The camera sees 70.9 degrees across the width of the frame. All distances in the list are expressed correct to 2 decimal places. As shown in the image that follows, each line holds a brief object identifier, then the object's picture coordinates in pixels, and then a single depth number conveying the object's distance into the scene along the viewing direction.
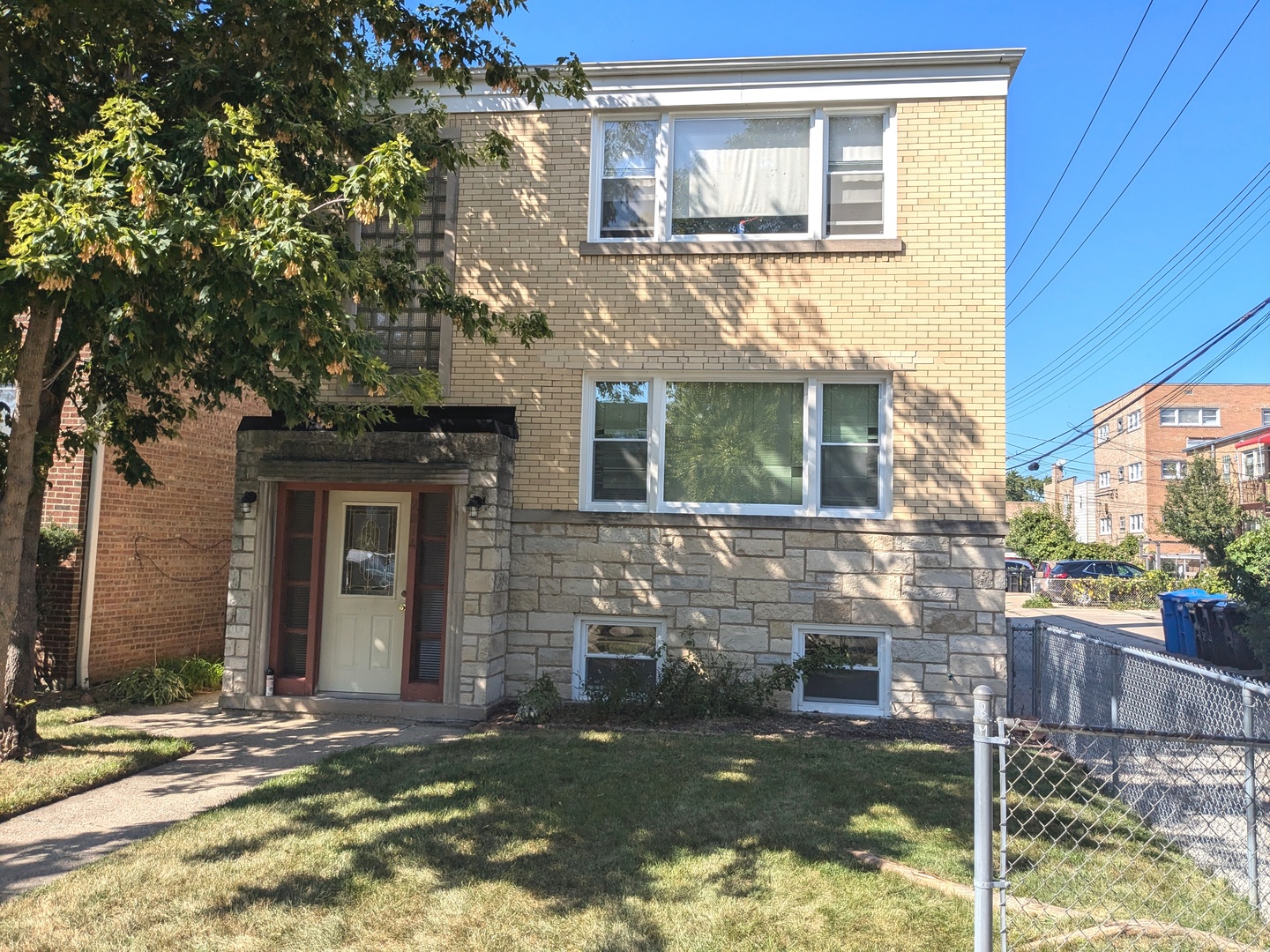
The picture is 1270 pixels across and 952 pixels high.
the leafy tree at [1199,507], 30.12
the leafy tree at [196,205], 5.04
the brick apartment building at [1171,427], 52.53
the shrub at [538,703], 8.53
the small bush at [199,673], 10.20
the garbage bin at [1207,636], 15.52
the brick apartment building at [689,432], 9.04
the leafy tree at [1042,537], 42.69
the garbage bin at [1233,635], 14.77
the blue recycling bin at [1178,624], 16.53
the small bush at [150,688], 9.54
